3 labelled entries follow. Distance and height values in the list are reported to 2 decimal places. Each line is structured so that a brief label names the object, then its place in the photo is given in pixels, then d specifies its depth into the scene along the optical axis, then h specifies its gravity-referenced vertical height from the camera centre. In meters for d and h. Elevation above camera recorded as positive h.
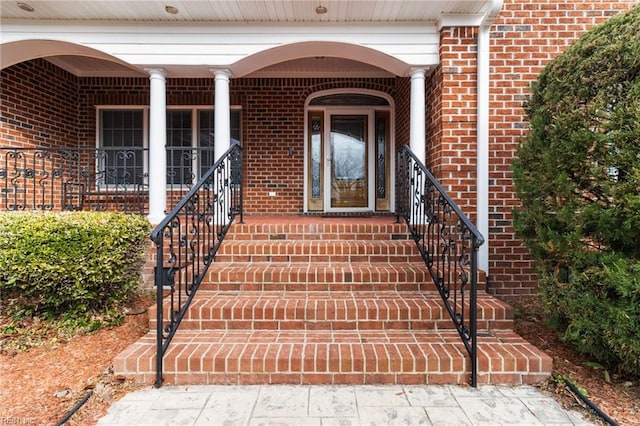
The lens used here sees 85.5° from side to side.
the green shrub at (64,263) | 2.91 -0.51
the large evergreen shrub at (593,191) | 2.15 +0.09
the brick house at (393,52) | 3.80 +1.78
